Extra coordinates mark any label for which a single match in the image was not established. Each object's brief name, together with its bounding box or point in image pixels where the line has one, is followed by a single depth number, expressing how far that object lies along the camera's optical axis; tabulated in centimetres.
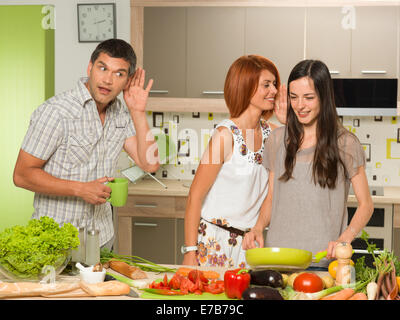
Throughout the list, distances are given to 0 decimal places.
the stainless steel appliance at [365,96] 362
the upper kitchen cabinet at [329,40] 371
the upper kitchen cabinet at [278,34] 375
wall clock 411
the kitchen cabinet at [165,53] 385
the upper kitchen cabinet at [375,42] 367
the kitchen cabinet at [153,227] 369
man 214
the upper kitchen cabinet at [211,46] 381
